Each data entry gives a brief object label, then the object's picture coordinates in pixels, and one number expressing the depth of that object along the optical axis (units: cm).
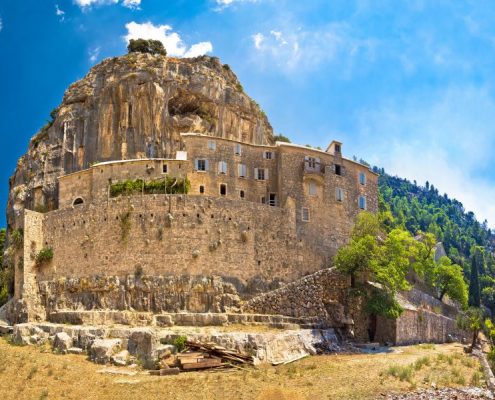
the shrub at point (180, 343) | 3712
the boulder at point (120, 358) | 3612
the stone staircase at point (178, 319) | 4259
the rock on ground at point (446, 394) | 3084
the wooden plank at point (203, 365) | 3469
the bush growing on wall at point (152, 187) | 5356
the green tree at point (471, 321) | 5294
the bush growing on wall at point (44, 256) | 4969
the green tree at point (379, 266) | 4675
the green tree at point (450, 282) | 6531
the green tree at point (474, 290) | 10562
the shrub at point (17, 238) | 5150
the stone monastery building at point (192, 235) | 4616
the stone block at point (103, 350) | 3662
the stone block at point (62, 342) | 3872
